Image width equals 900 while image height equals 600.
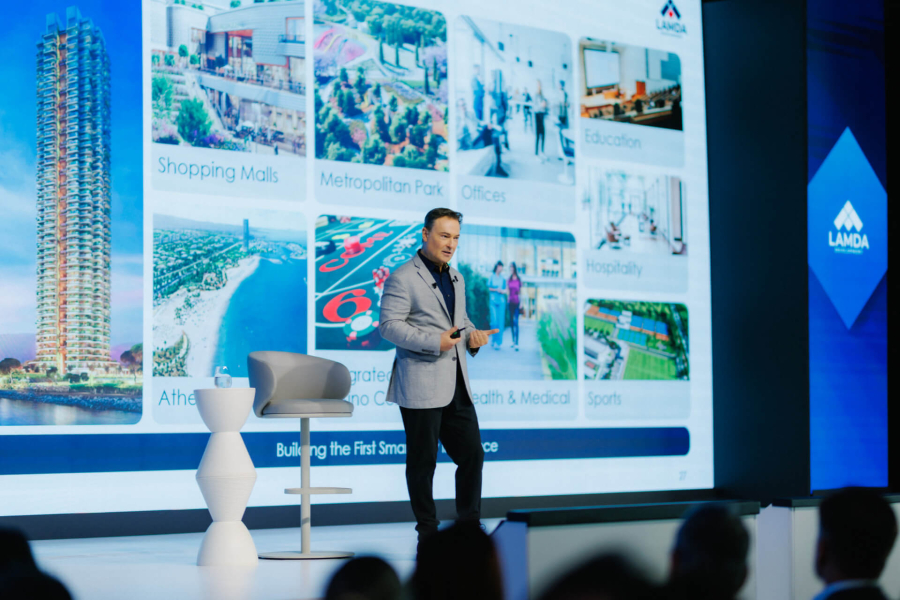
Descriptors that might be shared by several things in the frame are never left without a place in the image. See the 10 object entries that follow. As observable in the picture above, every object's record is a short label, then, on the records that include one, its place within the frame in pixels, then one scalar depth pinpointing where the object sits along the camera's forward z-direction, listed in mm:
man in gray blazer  12980
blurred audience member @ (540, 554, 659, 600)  5365
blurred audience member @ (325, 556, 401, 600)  6652
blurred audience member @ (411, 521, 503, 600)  6982
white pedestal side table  12789
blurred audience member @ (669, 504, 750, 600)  7812
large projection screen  13947
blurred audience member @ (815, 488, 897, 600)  8626
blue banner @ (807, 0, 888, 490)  16015
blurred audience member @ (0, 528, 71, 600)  6184
